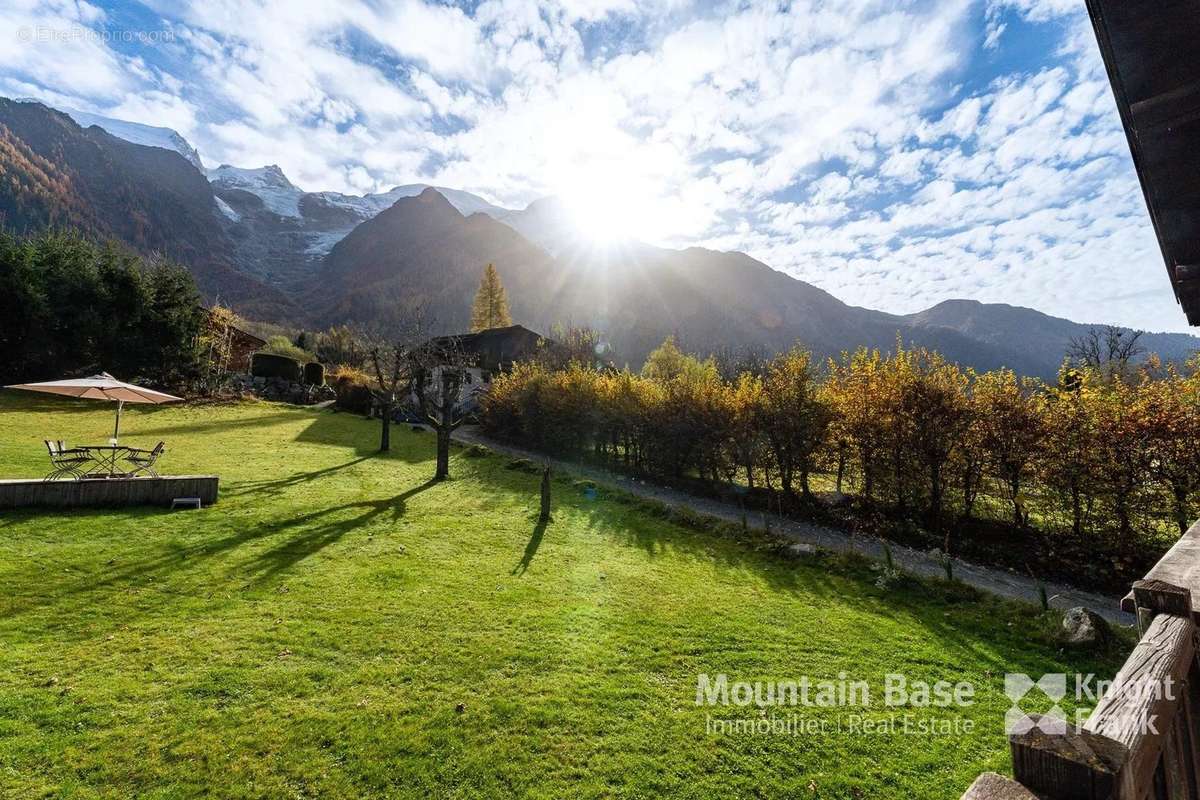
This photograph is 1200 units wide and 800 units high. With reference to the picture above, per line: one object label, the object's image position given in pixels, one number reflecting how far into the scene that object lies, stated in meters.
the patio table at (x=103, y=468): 10.38
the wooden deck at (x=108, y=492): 8.64
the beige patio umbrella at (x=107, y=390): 11.83
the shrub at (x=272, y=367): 33.88
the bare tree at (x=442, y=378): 15.91
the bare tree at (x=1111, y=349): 31.70
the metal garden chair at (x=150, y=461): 11.05
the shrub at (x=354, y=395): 29.89
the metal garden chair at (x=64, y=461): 9.97
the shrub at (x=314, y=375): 36.06
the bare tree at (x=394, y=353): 19.80
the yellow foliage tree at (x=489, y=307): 54.66
